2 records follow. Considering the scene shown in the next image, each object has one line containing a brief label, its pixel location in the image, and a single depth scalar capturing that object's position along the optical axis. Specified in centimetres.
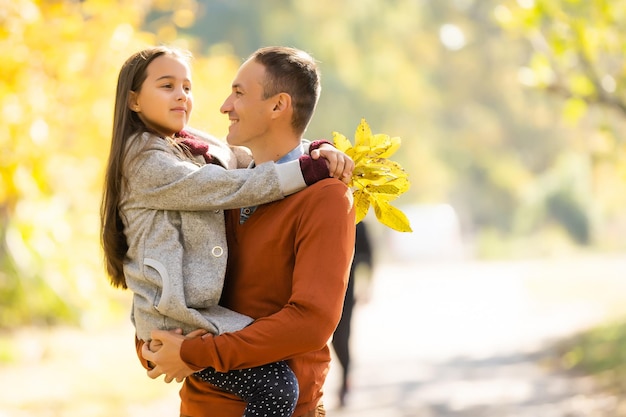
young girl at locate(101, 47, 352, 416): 546
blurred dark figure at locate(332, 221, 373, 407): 1397
